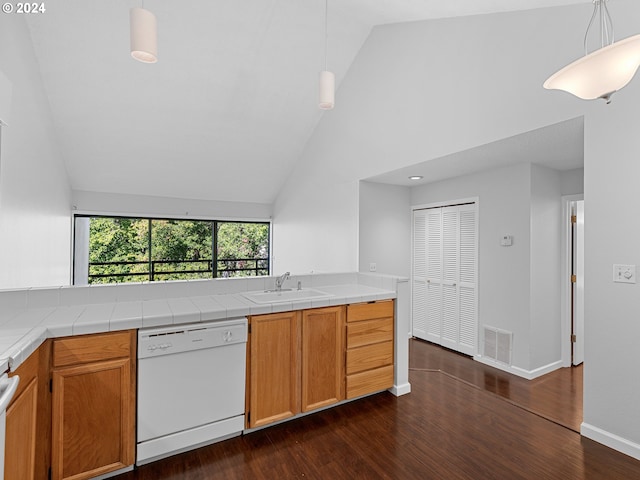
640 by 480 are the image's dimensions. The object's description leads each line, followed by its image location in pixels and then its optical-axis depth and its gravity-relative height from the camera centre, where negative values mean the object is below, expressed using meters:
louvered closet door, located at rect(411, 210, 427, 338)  4.63 -0.49
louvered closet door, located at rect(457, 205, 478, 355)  3.95 -0.48
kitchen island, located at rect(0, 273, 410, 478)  1.72 -0.47
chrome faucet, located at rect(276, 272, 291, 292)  2.87 -0.37
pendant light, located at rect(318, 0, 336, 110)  2.33 +1.05
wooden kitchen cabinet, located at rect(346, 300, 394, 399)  2.63 -0.89
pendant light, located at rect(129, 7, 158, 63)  1.68 +1.05
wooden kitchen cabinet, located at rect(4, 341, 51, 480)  1.31 -0.82
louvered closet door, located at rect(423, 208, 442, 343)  4.42 -0.45
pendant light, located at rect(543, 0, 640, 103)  1.11 +0.62
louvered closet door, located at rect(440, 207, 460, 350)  4.19 -0.46
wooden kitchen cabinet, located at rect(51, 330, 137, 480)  1.69 -0.89
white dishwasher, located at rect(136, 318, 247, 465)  1.90 -0.90
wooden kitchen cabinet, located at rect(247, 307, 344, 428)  2.24 -0.89
